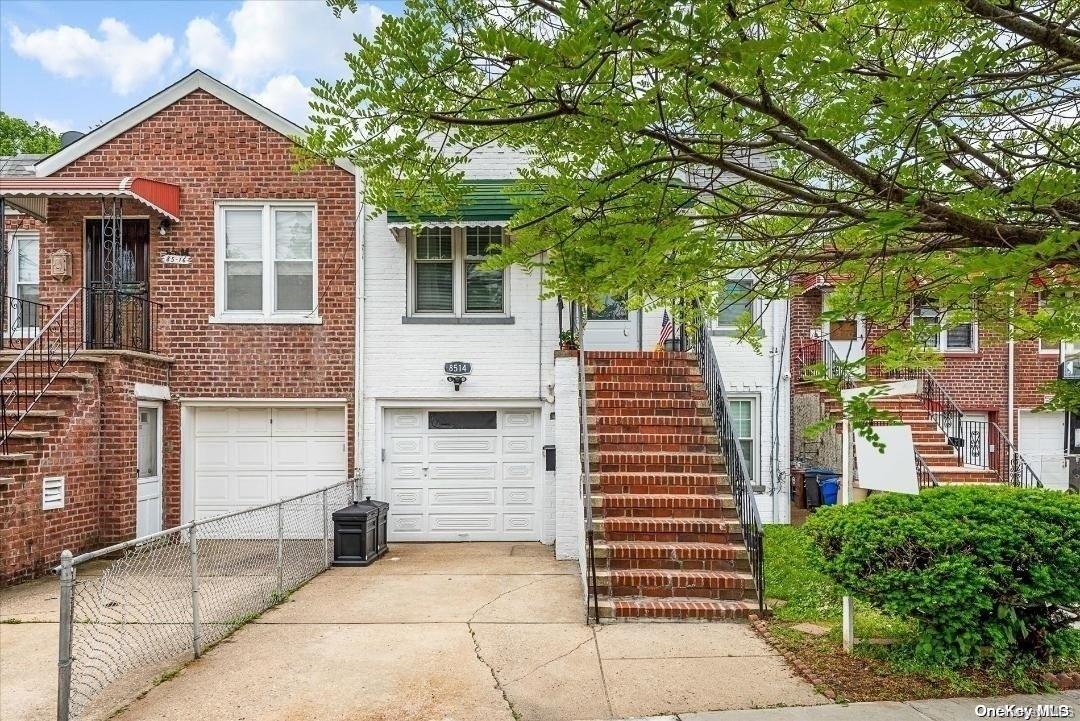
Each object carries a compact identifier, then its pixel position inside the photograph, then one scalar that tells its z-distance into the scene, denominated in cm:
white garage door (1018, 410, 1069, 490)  1468
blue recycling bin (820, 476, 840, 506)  1305
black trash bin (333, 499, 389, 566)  920
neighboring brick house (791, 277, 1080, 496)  1437
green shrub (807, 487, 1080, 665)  473
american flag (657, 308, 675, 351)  1108
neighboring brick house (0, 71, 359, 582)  1079
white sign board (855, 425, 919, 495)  525
